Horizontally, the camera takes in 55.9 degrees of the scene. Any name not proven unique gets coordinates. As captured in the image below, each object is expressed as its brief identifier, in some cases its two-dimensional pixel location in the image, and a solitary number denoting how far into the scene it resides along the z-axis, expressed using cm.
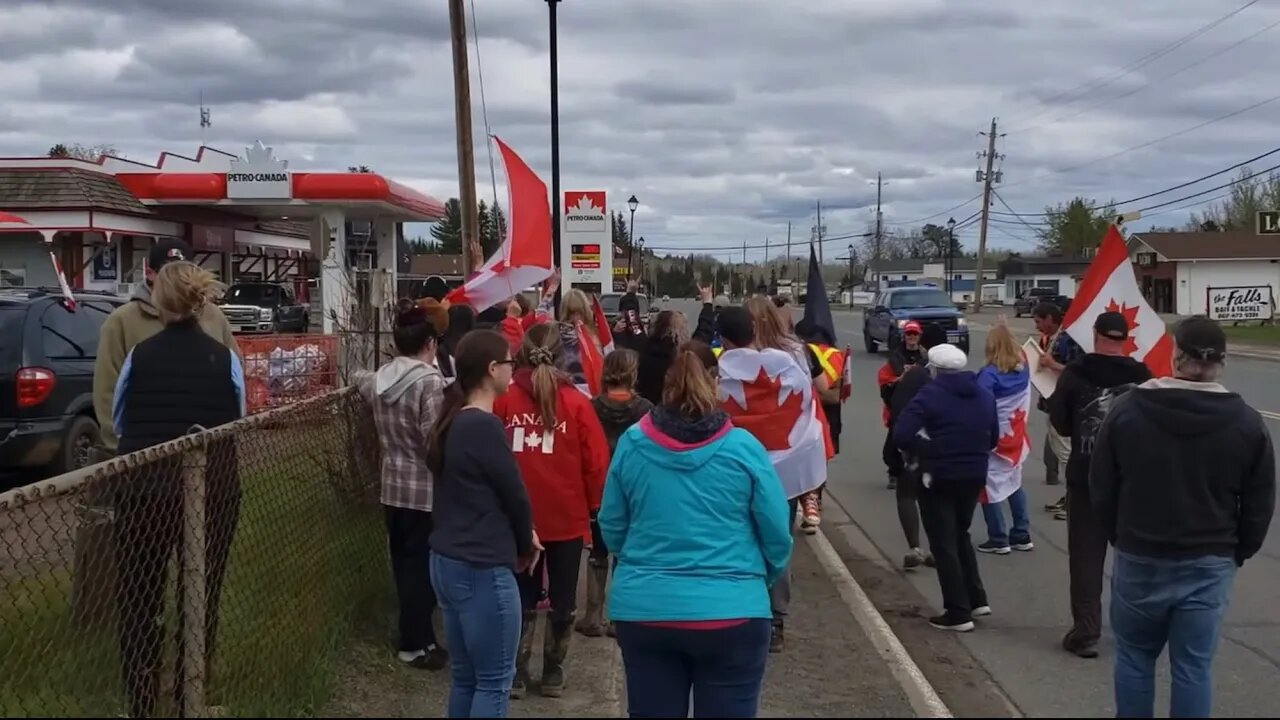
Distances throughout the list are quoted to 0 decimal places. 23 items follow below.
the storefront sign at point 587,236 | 2469
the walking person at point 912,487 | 828
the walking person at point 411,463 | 566
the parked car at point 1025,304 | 6775
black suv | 919
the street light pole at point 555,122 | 2031
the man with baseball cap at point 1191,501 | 434
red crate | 1360
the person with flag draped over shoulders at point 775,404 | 642
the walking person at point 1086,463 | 627
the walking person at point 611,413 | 611
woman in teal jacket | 371
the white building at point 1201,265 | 6444
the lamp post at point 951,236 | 9612
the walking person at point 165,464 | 436
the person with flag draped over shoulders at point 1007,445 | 836
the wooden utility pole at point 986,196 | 7469
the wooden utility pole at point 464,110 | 1596
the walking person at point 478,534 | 425
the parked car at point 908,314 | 2914
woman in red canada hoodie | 535
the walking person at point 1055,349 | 869
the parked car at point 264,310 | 2817
